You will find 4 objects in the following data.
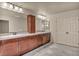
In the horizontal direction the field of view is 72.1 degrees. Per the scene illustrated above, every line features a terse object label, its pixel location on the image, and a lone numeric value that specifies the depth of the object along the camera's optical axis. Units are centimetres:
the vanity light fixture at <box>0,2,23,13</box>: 218
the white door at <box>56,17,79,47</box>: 335
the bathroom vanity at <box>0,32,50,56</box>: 179
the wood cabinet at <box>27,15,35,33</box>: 358
